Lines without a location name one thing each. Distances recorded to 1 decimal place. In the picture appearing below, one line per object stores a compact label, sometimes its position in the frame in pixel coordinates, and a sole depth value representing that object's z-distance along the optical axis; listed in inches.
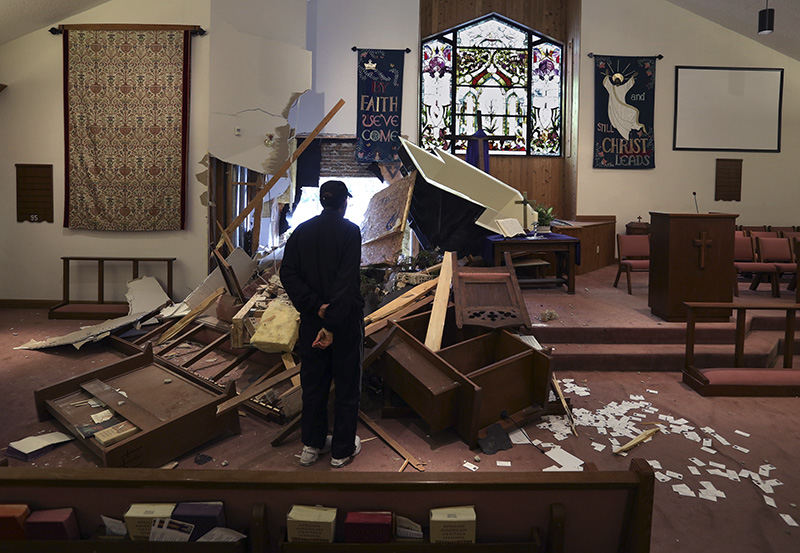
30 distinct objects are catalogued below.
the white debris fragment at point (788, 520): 107.8
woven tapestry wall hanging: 287.7
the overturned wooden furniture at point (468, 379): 138.3
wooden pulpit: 205.0
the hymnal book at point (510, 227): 254.7
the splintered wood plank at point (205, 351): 186.6
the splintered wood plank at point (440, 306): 169.5
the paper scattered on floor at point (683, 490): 118.6
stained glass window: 411.5
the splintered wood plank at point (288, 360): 170.2
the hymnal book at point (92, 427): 131.2
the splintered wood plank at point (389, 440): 129.9
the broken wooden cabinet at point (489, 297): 170.4
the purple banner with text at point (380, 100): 375.9
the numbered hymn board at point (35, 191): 298.0
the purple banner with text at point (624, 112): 389.7
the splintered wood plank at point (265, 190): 264.1
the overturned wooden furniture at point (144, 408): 124.7
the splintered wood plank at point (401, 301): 190.7
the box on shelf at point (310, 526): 58.9
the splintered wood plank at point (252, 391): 137.4
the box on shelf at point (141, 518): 58.9
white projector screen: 391.2
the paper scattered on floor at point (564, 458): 130.4
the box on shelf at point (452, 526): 59.5
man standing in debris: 120.0
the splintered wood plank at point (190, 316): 229.9
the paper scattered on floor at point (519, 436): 143.4
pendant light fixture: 303.4
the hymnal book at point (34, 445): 131.7
